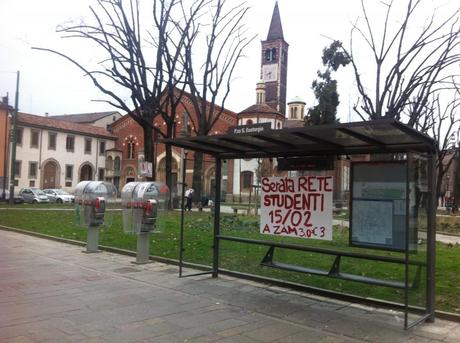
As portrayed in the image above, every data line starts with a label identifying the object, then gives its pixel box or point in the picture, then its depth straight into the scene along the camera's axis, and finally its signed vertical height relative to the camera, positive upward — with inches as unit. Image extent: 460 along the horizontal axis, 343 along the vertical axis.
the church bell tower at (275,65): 3452.3 +912.0
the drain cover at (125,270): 379.6 -57.6
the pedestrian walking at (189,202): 1197.1 -15.1
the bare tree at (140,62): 975.0 +256.4
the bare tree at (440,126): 1351.5 +216.1
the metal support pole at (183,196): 354.9 -0.7
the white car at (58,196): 1914.4 -16.0
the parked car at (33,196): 1839.3 -17.4
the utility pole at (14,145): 1547.5 +143.7
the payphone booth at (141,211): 416.8 -13.9
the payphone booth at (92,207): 475.2 -12.9
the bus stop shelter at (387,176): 253.0 +13.7
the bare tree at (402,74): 840.9 +222.4
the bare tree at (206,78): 1085.8 +266.6
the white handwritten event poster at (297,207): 313.3 -4.8
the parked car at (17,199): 1724.9 -31.1
